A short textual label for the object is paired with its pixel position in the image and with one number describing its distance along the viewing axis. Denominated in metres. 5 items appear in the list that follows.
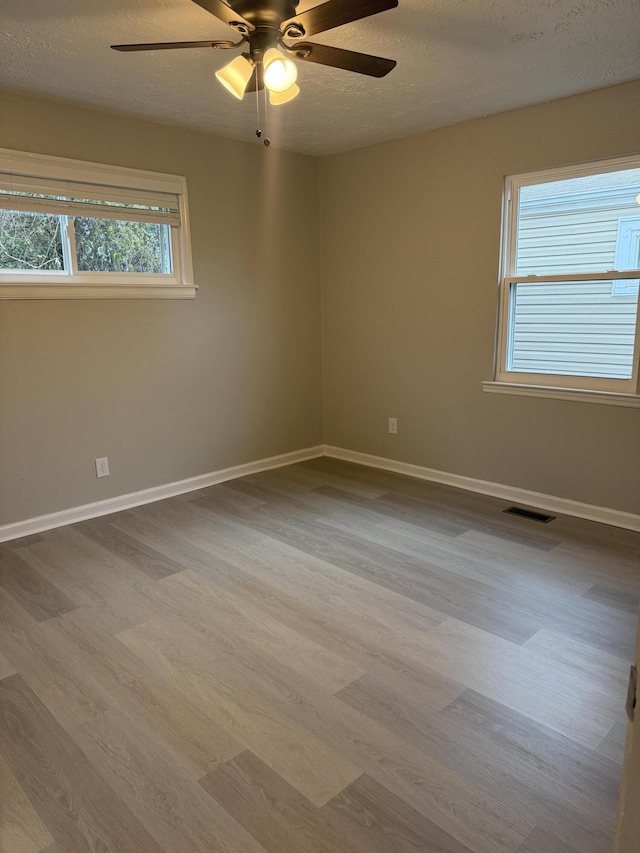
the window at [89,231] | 3.06
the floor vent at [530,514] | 3.40
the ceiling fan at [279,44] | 1.82
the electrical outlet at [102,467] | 3.53
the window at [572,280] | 3.12
